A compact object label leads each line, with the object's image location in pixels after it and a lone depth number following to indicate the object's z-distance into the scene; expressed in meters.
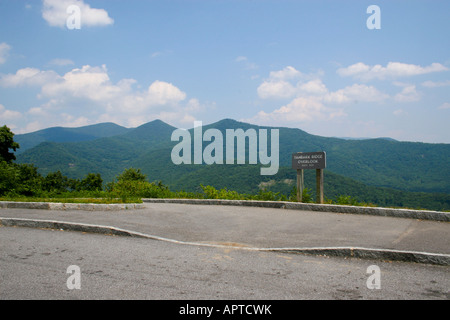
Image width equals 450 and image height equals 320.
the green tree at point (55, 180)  21.69
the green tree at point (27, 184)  15.09
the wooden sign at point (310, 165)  12.97
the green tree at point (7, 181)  14.62
